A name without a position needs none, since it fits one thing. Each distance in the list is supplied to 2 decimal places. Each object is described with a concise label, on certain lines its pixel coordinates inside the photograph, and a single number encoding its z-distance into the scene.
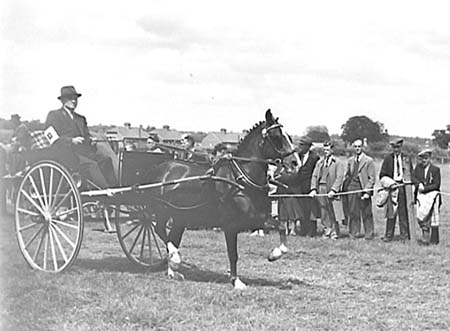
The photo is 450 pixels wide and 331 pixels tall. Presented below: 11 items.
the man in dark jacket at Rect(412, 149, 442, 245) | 12.89
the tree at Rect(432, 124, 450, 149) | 77.47
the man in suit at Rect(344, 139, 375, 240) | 13.88
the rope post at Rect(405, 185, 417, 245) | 13.09
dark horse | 8.73
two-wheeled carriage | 8.74
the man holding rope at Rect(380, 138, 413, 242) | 13.55
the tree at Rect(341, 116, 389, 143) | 80.00
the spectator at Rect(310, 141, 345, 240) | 14.10
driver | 9.10
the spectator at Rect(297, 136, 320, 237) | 14.20
